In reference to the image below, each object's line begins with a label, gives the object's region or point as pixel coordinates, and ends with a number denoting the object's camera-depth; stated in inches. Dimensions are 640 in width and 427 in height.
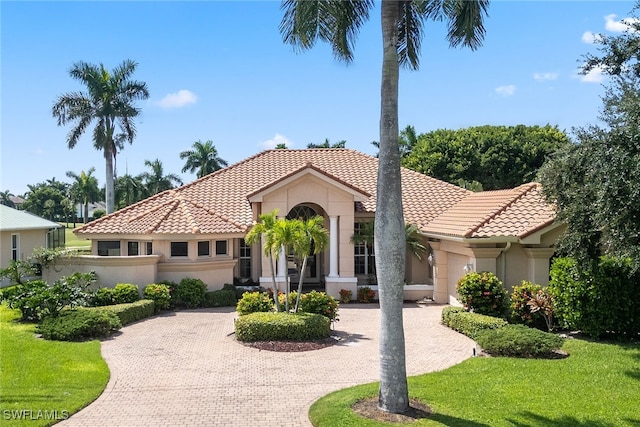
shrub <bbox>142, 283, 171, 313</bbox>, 787.4
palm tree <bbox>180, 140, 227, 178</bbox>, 2175.2
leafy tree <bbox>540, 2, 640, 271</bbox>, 446.9
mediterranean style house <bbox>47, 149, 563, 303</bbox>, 721.0
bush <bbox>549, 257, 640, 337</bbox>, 563.8
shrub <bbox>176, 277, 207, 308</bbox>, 824.9
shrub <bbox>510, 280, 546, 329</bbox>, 639.1
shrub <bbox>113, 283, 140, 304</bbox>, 754.2
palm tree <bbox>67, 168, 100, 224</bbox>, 3016.7
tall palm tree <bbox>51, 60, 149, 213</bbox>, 1492.4
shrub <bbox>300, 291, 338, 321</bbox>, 672.4
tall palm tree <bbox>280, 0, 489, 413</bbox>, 364.8
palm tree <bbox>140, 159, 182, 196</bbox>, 2341.3
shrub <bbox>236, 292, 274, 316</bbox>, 683.4
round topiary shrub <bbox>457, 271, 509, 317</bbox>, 669.9
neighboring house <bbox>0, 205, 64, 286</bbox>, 1061.1
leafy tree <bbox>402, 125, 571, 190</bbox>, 1672.0
